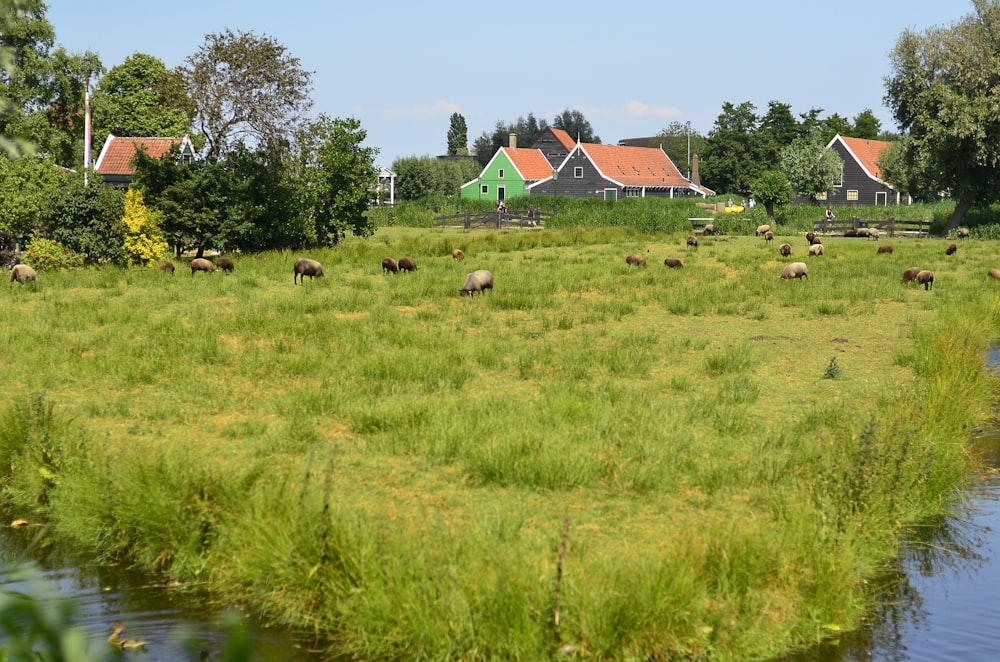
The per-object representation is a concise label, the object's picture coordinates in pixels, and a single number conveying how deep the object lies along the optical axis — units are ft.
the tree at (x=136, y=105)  206.49
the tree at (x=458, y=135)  638.12
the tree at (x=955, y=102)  162.50
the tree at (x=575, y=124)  578.25
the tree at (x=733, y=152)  368.68
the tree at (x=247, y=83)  159.94
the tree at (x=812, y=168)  272.72
